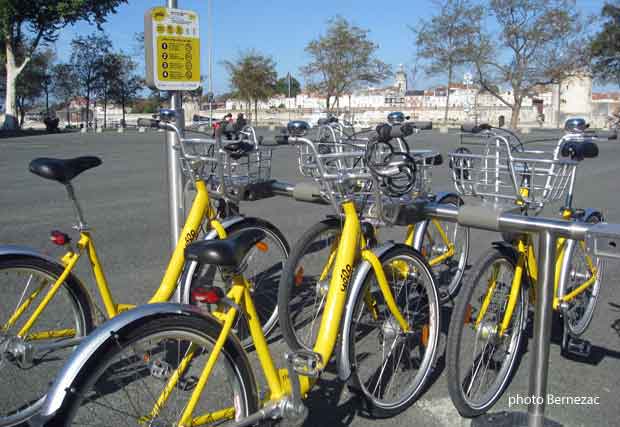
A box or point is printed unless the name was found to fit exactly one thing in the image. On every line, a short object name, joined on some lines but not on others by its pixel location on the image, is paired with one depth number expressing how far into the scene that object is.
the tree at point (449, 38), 38.78
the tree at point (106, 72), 41.19
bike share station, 2.40
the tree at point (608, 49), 40.82
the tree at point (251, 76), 50.59
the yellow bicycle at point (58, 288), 2.83
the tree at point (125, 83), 42.16
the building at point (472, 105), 49.12
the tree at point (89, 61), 40.72
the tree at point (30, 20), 30.97
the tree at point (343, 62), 44.19
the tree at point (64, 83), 42.06
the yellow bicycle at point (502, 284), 2.86
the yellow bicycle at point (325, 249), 3.14
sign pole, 4.08
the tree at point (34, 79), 47.00
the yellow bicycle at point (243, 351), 1.94
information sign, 3.90
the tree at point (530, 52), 36.81
